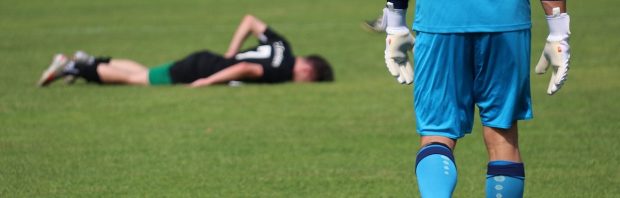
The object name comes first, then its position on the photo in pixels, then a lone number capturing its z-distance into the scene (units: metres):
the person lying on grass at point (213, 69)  24.73
